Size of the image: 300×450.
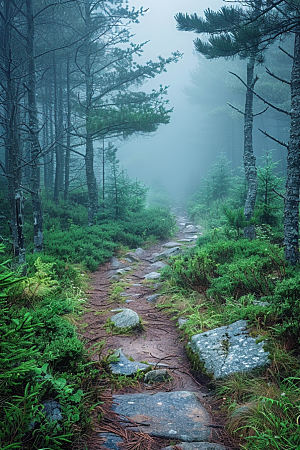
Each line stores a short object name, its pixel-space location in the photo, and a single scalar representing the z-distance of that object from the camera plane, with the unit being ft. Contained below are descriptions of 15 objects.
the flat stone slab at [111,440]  7.39
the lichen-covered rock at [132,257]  32.30
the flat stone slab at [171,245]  37.17
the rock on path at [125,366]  11.80
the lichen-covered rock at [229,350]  10.72
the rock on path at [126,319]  16.20
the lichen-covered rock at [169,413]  8.21
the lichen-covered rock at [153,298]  21.00
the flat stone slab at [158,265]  29.16
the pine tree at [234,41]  17.87
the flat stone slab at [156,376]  11.59
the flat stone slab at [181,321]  16.45
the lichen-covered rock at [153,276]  25.48
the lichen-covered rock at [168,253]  31.74
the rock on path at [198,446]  7.47
